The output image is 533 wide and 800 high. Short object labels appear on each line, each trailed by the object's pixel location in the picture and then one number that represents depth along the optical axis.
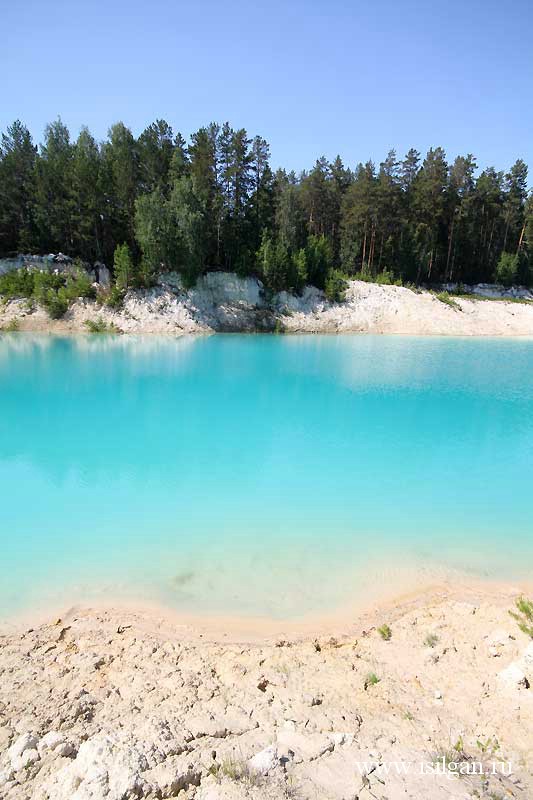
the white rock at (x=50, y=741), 3.35
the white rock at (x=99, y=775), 2.81
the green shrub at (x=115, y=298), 40.84
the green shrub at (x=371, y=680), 4.50
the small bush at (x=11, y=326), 39.03
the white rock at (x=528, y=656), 4.33
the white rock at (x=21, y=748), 3.17
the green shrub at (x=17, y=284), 40.81
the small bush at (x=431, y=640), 5.17
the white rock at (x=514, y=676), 4.14
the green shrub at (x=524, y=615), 5.20
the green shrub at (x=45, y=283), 40.22
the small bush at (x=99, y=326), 39.56
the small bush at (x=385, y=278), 49.72
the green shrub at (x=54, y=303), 39.78
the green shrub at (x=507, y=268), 57.06
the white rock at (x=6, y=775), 3.03
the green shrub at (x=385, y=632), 5.41
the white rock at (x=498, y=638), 4.96
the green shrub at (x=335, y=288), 45.69
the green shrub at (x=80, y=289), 40.97
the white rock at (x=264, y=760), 3.02
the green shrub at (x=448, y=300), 47.53
